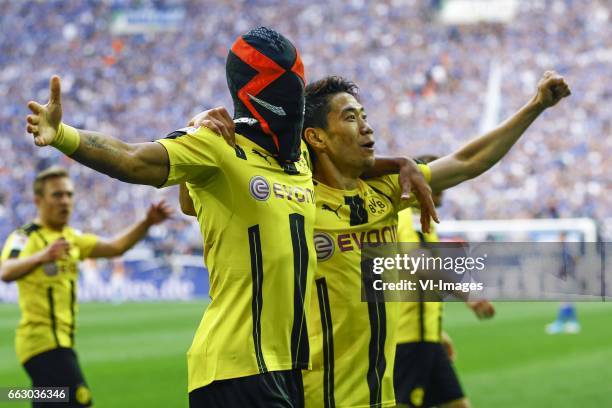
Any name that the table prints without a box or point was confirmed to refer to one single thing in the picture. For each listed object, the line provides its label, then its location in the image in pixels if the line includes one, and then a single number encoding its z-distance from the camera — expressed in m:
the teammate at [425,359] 14.05
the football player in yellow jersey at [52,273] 14.16
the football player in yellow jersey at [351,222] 8.73
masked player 6.92
